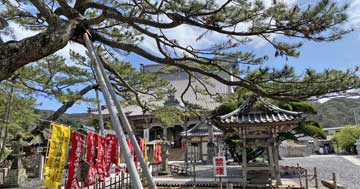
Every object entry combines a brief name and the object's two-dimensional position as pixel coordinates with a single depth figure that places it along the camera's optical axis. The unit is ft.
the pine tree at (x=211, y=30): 9.99
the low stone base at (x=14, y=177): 30.94
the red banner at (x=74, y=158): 14.24
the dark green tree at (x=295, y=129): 44.57
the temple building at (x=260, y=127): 27.61
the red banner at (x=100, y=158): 18.16
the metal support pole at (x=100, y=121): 25.39
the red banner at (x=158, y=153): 39.40
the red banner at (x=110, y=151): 19.95
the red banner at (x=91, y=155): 16.56
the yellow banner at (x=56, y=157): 13.21
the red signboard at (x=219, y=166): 21.65
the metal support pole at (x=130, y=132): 12.28
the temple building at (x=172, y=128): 62.74
